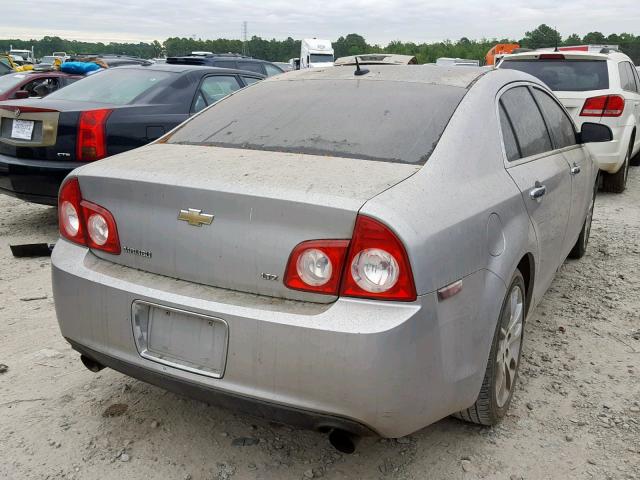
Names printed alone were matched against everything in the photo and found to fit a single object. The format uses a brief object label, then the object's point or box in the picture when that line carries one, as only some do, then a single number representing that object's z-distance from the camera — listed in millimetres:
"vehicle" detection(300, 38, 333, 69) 33406
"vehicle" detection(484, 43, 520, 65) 29178
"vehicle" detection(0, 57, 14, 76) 16894
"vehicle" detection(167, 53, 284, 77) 11736
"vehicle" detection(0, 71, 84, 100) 9852
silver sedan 1979
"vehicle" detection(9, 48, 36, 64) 51062
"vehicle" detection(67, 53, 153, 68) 17727
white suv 7234
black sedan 5199
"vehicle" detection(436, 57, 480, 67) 25842
